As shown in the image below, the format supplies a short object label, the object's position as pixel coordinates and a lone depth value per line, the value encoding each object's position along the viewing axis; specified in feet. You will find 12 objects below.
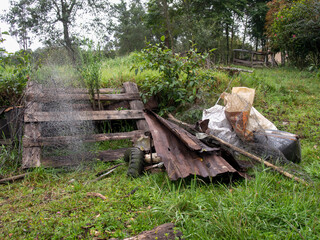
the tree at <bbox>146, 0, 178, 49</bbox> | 51.40
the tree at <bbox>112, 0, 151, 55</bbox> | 95.35
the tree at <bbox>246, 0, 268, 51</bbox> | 66.95
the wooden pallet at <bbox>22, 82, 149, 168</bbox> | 11.09
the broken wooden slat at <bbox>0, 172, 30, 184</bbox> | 9.90
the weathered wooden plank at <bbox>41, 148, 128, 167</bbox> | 11.03
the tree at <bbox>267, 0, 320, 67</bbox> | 29.79
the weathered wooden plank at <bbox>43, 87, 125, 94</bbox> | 13.66
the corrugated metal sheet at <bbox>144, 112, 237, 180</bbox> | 8.34
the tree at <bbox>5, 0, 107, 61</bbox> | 57.88
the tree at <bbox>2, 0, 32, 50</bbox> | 58.26
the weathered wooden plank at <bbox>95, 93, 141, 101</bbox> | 14.73
